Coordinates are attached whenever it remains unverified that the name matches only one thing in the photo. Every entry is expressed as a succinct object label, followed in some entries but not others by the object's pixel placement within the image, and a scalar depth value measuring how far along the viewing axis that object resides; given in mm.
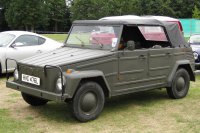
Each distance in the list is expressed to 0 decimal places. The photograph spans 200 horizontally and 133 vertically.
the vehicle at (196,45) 12336
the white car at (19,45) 11438
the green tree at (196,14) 59250
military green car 6648
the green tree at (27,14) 72250
